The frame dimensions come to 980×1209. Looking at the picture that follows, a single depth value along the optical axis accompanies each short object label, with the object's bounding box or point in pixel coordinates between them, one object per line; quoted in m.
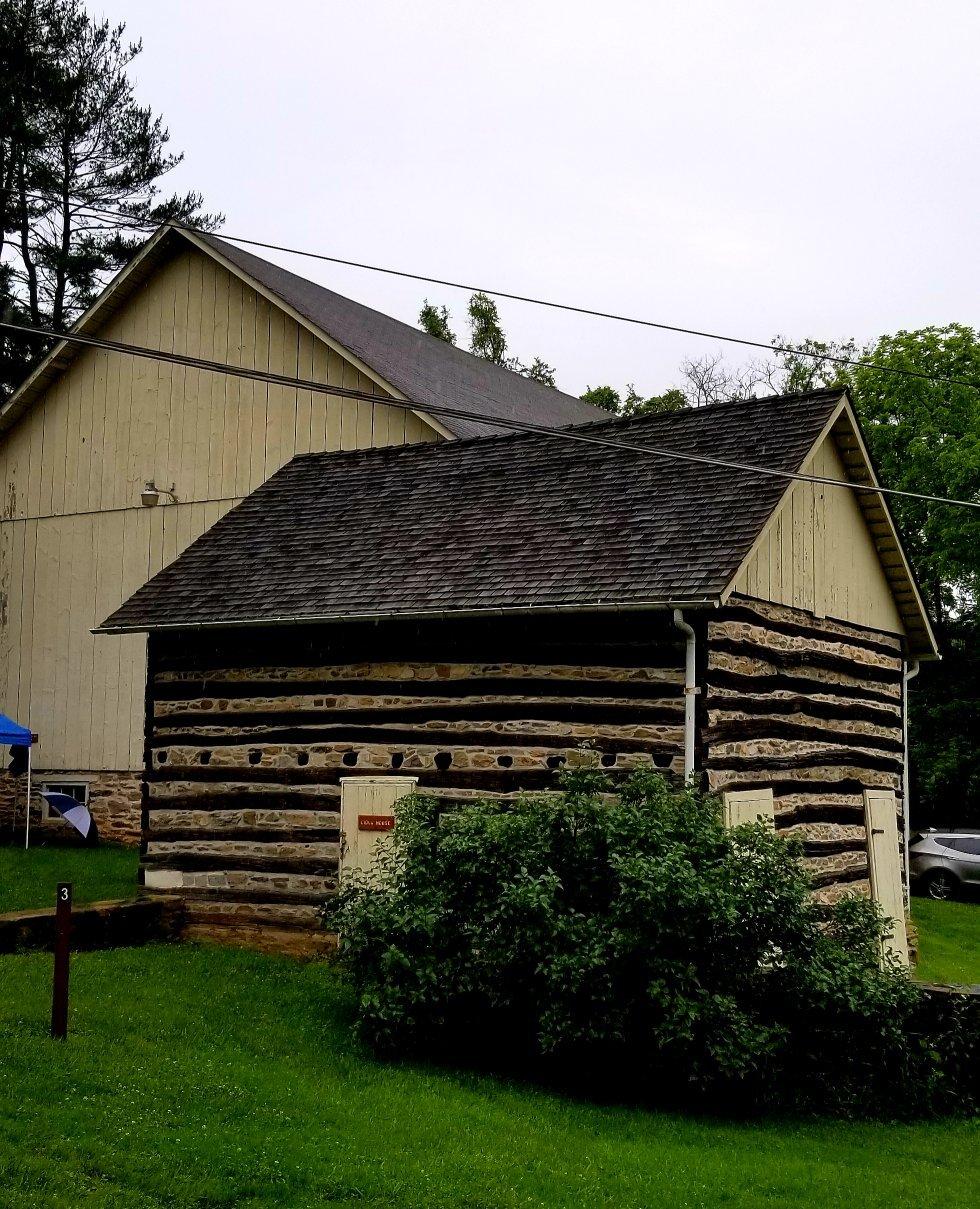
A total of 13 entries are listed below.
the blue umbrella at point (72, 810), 17.34
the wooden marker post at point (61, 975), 8.95
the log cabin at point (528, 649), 12.14
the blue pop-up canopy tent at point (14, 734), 19.81
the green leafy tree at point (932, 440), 29.39
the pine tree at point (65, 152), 30.81
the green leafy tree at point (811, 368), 40.38
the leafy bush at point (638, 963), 9.30
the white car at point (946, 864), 24.55
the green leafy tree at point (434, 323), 43.41
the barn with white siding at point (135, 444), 20.31
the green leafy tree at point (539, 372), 48.09
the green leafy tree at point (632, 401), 42.12
